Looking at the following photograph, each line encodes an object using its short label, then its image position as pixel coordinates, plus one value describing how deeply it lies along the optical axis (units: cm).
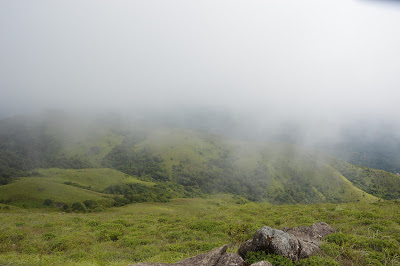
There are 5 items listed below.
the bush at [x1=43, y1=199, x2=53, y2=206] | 7724
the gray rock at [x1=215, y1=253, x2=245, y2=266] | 731
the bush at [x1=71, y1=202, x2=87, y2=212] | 6311
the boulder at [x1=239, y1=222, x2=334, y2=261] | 856
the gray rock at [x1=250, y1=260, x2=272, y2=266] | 701
